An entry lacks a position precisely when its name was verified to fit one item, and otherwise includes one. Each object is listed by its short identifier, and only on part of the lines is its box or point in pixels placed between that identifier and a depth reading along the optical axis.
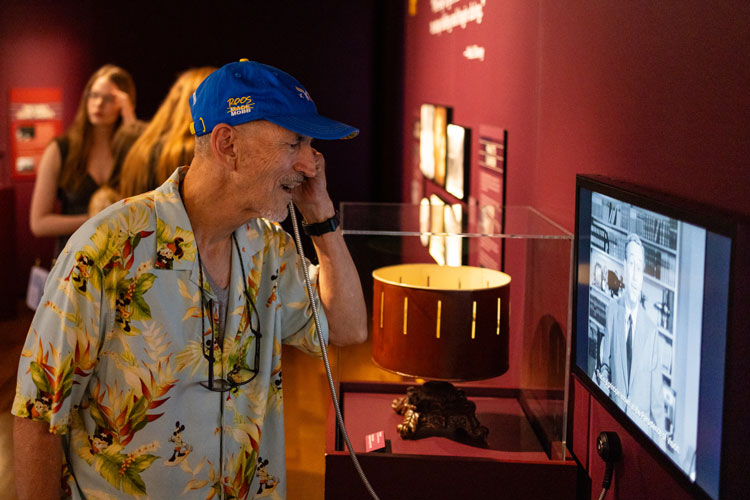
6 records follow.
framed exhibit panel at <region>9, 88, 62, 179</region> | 7.18
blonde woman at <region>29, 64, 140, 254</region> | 4.59
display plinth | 2.29
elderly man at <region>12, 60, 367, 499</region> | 1.48
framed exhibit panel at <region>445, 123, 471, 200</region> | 4.05
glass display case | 2.32
